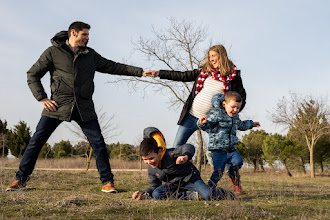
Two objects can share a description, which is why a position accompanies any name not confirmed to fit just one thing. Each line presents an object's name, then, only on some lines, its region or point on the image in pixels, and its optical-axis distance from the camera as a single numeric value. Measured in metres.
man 4.87
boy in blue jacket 4.65
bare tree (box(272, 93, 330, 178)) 24.05
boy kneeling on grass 3.94
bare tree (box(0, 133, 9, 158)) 30.12
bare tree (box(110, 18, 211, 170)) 18.77
